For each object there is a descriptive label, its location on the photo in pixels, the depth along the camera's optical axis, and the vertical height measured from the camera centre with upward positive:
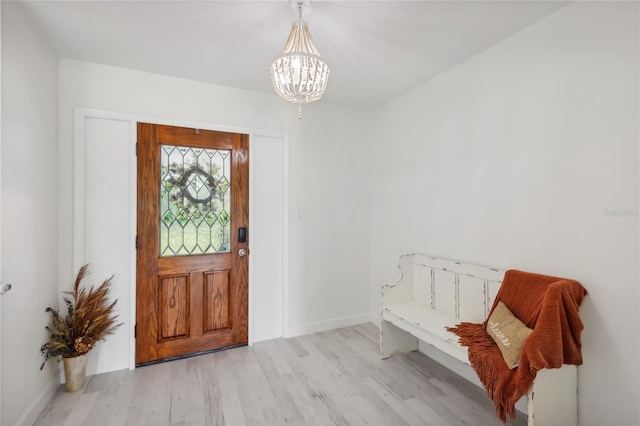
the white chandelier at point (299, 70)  1.56 +0.76
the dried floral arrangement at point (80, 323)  2.11 -0.84
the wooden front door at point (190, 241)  2.58 -0.28
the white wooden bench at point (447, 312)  1.59 -0.85
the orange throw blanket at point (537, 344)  1.51 -0.68
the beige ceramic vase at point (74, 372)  2.15 -1.19
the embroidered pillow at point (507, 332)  1.63 -0.70
